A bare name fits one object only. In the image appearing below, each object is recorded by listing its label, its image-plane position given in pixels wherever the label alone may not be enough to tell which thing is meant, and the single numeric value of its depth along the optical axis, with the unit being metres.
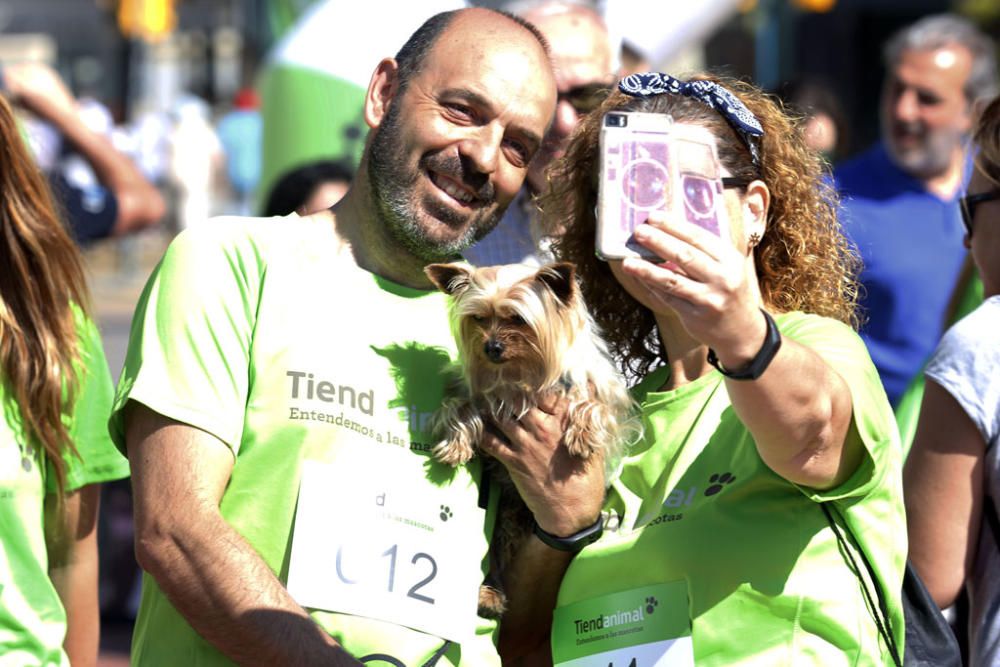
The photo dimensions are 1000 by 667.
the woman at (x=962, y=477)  6.46
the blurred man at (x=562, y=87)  9.39
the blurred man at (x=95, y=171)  11.08
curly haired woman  4.85
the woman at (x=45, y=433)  6.48
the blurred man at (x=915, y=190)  12.66
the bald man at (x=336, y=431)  5.82
